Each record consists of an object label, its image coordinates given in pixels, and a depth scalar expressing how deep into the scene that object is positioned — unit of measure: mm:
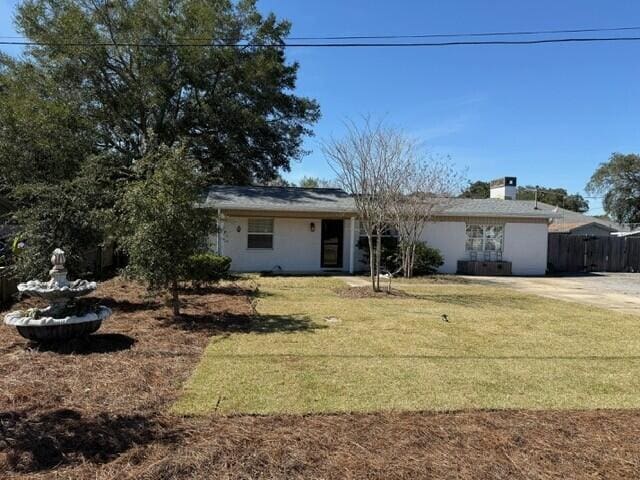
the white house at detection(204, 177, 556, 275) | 17438
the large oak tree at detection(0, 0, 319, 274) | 18328
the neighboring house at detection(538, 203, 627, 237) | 32062
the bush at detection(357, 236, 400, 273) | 17562
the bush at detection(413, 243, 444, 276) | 17375
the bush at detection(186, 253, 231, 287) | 8320
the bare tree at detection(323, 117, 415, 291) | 12812
